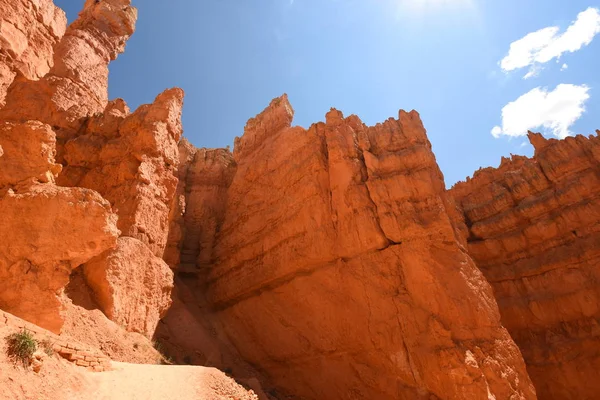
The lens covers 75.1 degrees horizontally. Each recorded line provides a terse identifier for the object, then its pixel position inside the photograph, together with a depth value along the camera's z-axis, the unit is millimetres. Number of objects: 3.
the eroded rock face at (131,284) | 12055
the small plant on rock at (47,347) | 6992
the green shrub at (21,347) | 6258
